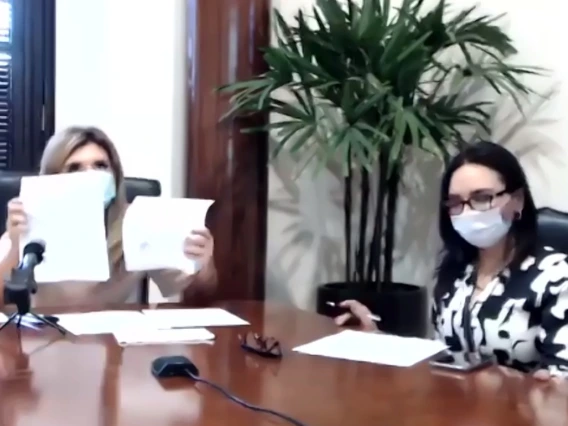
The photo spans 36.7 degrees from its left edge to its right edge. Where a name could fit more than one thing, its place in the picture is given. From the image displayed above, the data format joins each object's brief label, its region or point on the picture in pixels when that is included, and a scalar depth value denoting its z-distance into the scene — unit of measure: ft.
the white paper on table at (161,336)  5.65
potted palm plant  8.83
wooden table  4.02
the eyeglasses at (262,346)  5.30
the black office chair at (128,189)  7.62
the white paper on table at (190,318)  6.24
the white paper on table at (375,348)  5.29
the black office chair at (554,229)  6.59
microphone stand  5.70
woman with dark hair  5.85
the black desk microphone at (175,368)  4.71
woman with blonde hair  7.28
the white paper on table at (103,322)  6.01
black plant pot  9.21
